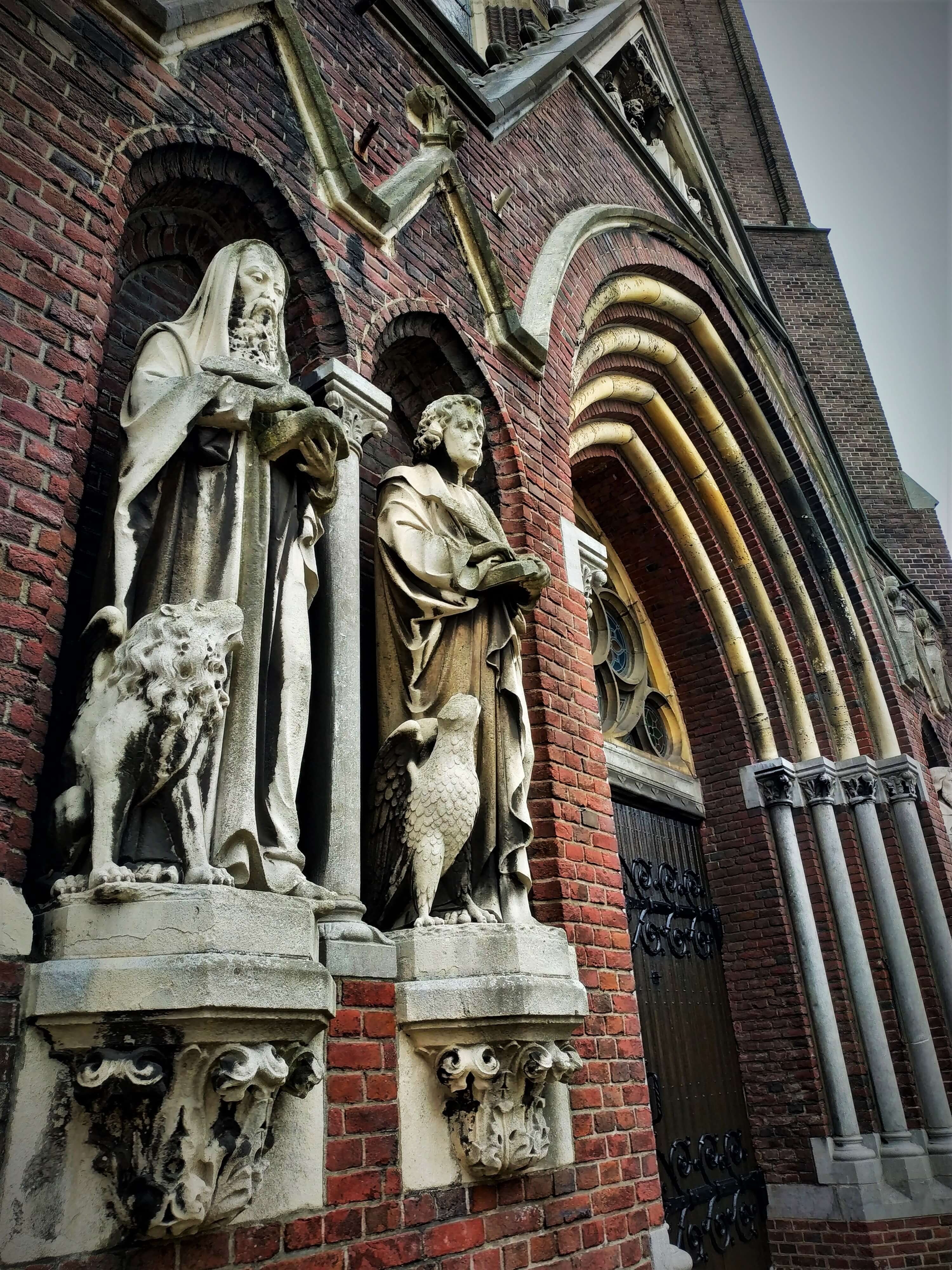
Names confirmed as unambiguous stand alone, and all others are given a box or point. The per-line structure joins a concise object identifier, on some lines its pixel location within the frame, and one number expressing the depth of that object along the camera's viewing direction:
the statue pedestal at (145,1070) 2.09
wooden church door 6.08
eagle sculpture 3.22
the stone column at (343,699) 2.97
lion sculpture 2.30
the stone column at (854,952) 6.96
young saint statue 3.40
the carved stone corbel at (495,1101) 3.01
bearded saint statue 2.54
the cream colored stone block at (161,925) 2.17
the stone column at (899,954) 7.25
